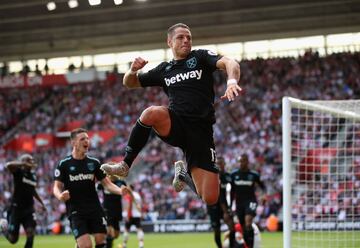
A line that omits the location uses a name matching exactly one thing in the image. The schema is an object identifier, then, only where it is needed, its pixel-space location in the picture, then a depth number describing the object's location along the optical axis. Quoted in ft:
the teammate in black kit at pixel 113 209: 56.68
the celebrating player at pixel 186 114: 25.64
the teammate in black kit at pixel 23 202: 49.39
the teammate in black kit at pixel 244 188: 53.52
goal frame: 25.84
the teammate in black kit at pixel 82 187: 34.58
